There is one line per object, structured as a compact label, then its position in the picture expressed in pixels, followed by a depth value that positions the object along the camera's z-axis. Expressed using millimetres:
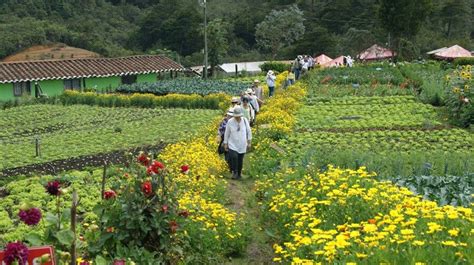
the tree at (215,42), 46141
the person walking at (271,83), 25594
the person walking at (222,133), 13359
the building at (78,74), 36438
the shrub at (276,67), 45828
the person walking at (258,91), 21281
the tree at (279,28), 63625
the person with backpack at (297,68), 34156
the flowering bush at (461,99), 18500
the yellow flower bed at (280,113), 16516
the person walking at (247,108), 15509
